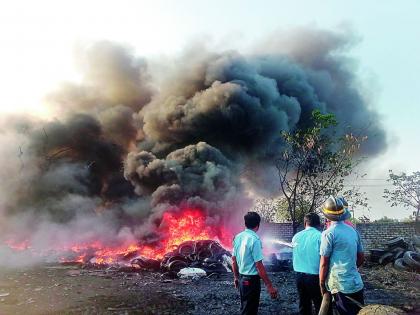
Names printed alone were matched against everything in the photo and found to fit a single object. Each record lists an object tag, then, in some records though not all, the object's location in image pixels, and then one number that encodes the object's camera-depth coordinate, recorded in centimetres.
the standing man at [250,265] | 489
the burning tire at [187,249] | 1633
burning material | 1595
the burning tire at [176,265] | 1489
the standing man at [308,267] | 511
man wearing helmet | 420
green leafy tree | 1902
